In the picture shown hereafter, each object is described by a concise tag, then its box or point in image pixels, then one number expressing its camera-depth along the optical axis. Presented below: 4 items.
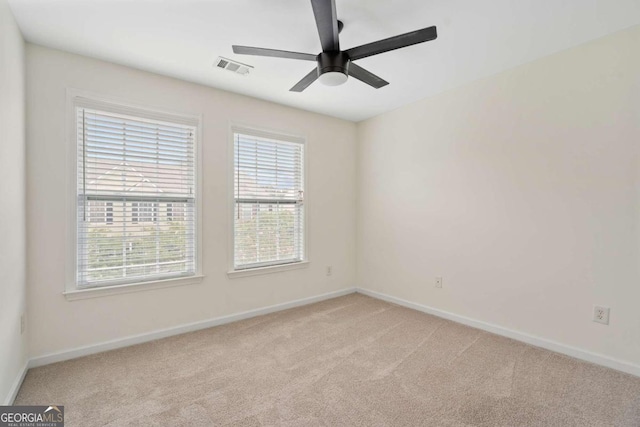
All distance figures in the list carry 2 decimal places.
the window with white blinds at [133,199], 2.55
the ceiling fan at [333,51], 1.65
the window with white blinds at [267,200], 3.41
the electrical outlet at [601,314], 2.33
